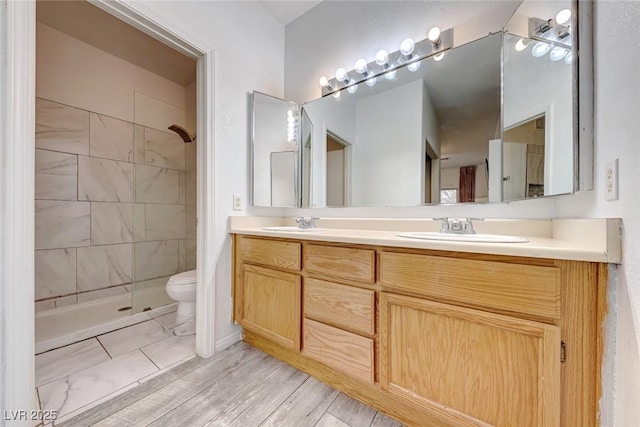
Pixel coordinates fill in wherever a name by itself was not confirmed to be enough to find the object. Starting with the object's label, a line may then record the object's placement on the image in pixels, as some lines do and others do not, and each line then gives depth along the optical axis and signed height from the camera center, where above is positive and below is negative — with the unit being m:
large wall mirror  0.99 +0.48
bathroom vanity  0.68 -0.40
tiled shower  2.00 +0.02
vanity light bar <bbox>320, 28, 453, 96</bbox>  1.39 +0.96
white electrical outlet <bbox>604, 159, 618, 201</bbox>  0.69 +0.10
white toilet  1.90 -0.64
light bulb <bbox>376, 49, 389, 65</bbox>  1.57 +1.00
